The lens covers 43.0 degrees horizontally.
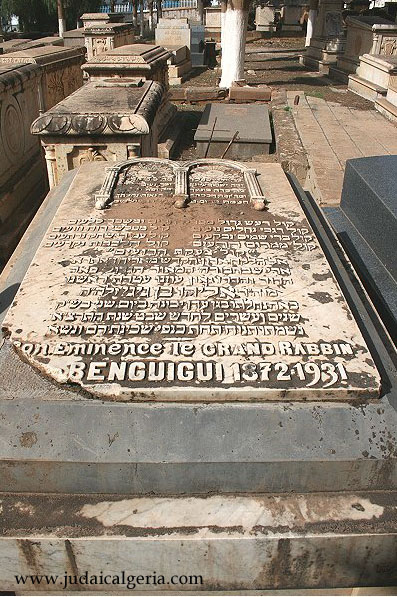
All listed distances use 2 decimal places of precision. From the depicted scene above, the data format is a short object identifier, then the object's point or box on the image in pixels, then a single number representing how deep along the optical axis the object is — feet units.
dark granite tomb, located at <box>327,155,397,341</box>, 9.54
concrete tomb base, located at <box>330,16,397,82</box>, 39.01
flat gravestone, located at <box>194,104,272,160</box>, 22.77
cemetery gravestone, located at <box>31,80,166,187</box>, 15.10
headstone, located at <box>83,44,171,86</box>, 22.71
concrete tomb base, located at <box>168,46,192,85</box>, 43.60
